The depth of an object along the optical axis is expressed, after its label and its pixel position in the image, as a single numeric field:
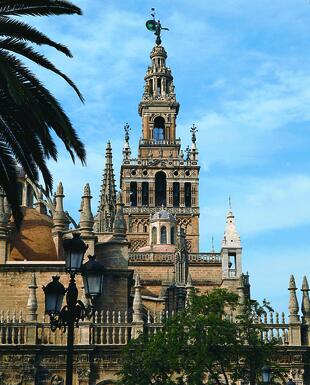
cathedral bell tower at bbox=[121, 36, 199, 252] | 85.81
